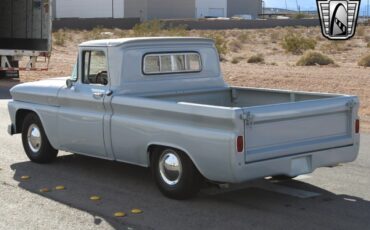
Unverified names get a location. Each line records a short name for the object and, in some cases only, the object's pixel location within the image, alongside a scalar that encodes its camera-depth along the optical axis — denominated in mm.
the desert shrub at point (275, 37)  57644
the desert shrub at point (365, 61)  29562
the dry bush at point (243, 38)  55666
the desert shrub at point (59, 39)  49669
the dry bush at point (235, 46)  46181
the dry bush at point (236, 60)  34062
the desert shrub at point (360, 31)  60925
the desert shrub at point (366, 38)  52788
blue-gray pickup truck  6488
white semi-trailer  22000
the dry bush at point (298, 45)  41812
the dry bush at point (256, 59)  34038
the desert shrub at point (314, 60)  31016
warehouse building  119000
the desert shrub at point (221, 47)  39109
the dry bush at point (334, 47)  41631
